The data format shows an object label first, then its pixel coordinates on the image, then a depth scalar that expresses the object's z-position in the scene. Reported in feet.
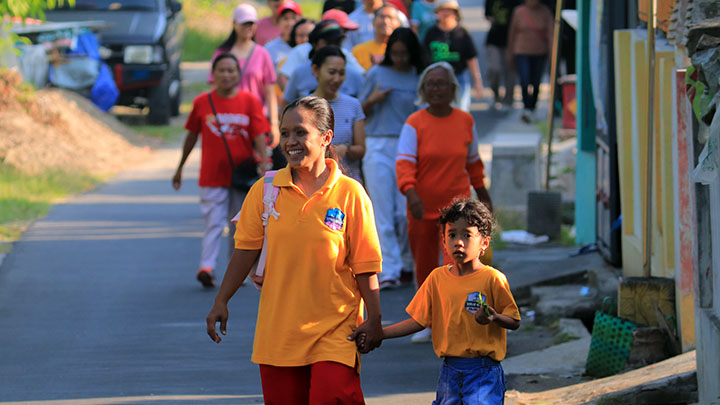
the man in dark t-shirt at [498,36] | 129.29
